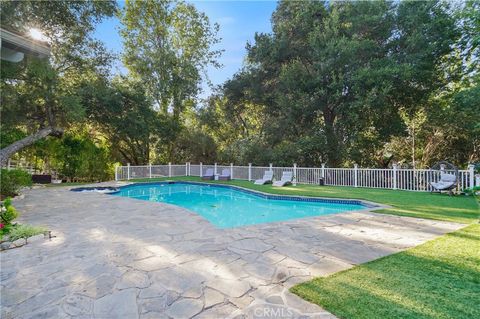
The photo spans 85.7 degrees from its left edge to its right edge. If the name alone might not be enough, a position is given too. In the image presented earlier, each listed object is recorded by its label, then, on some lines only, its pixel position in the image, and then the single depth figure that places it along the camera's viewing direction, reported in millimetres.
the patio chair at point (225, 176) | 15711
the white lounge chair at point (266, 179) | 13695
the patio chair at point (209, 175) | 16219
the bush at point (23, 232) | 4036
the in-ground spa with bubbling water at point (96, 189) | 11922
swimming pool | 7512
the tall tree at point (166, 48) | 20078
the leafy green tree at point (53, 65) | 10281
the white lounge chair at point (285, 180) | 12750
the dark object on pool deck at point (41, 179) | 14281
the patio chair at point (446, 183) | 8773
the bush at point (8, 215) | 4320
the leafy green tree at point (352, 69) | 13219
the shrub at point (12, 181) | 8227
